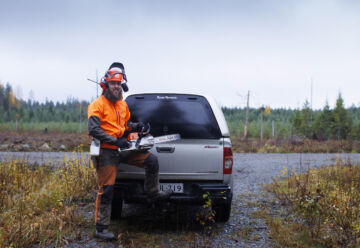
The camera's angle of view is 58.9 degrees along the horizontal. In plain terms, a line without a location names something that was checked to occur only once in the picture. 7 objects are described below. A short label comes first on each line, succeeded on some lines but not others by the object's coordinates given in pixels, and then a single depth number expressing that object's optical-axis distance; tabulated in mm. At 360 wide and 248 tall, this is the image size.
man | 3934
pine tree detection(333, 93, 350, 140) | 35844
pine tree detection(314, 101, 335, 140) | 36969
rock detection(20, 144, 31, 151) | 18492
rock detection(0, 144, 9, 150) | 18953
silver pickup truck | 4113
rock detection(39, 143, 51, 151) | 18828
